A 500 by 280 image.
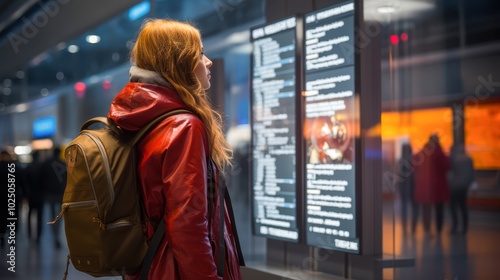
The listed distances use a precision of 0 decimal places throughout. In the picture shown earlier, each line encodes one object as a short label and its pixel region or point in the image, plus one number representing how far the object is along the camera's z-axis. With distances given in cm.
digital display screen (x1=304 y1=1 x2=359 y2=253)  466
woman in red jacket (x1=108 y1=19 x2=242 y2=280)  189
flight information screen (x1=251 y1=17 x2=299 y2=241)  527
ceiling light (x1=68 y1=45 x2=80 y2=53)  554
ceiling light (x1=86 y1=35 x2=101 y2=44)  554
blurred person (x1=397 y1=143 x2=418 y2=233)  1212
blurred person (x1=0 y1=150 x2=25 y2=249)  537
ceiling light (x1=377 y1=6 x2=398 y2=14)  473
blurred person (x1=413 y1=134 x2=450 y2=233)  989
